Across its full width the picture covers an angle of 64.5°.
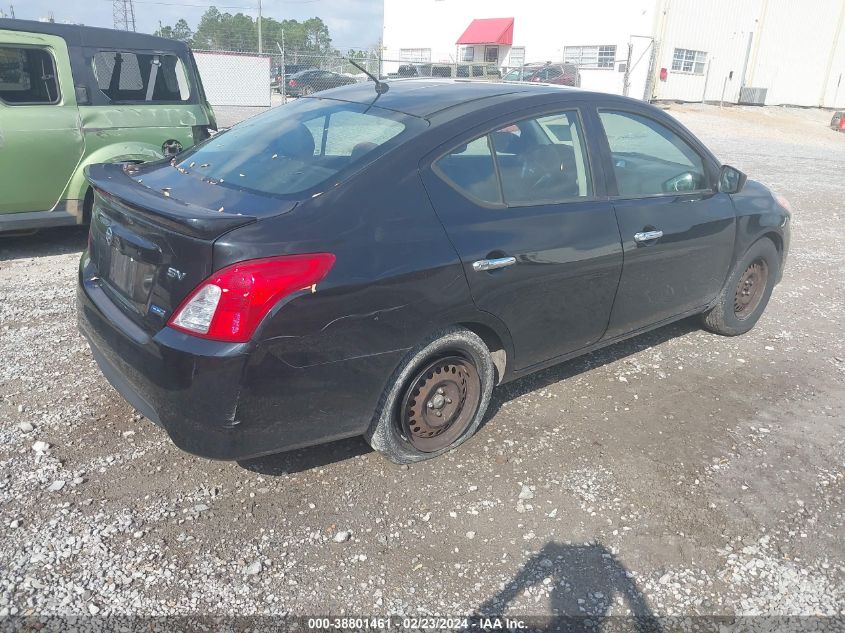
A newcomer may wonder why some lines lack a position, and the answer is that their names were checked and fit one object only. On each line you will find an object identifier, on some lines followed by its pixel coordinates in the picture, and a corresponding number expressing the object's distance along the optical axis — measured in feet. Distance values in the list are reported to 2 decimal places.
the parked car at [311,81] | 73.24
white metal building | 98.94
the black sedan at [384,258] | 8.41
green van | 19.04
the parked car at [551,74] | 85.40
